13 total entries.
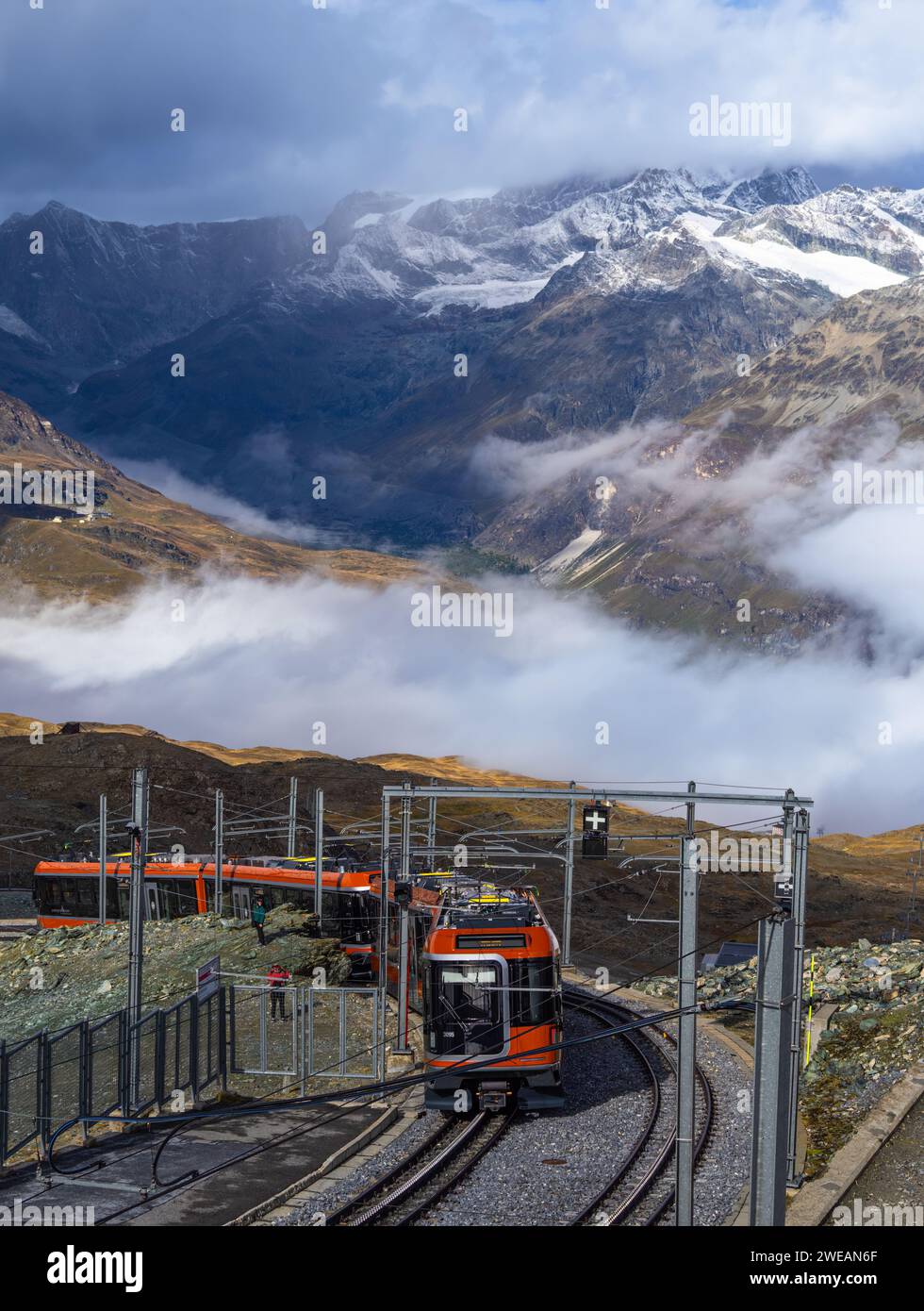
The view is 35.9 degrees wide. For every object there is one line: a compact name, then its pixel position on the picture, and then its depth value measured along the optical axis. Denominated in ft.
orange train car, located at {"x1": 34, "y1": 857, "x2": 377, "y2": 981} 186.91
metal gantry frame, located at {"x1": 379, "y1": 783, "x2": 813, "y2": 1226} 66.69
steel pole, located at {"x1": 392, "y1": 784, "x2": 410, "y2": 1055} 132.87
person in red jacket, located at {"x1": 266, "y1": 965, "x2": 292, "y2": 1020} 149.48
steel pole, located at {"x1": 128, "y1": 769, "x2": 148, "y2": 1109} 119.24
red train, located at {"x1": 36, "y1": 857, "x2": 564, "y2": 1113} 113.80
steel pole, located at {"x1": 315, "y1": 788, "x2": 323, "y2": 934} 168.45
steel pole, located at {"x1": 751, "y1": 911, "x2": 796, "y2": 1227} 66.13
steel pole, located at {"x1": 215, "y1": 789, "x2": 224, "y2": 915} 192.44
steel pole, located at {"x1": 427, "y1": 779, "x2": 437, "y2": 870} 181.28
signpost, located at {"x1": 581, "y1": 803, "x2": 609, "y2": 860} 135.33
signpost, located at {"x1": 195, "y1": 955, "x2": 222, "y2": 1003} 124.57
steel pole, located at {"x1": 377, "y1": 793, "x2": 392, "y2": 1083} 131.27
